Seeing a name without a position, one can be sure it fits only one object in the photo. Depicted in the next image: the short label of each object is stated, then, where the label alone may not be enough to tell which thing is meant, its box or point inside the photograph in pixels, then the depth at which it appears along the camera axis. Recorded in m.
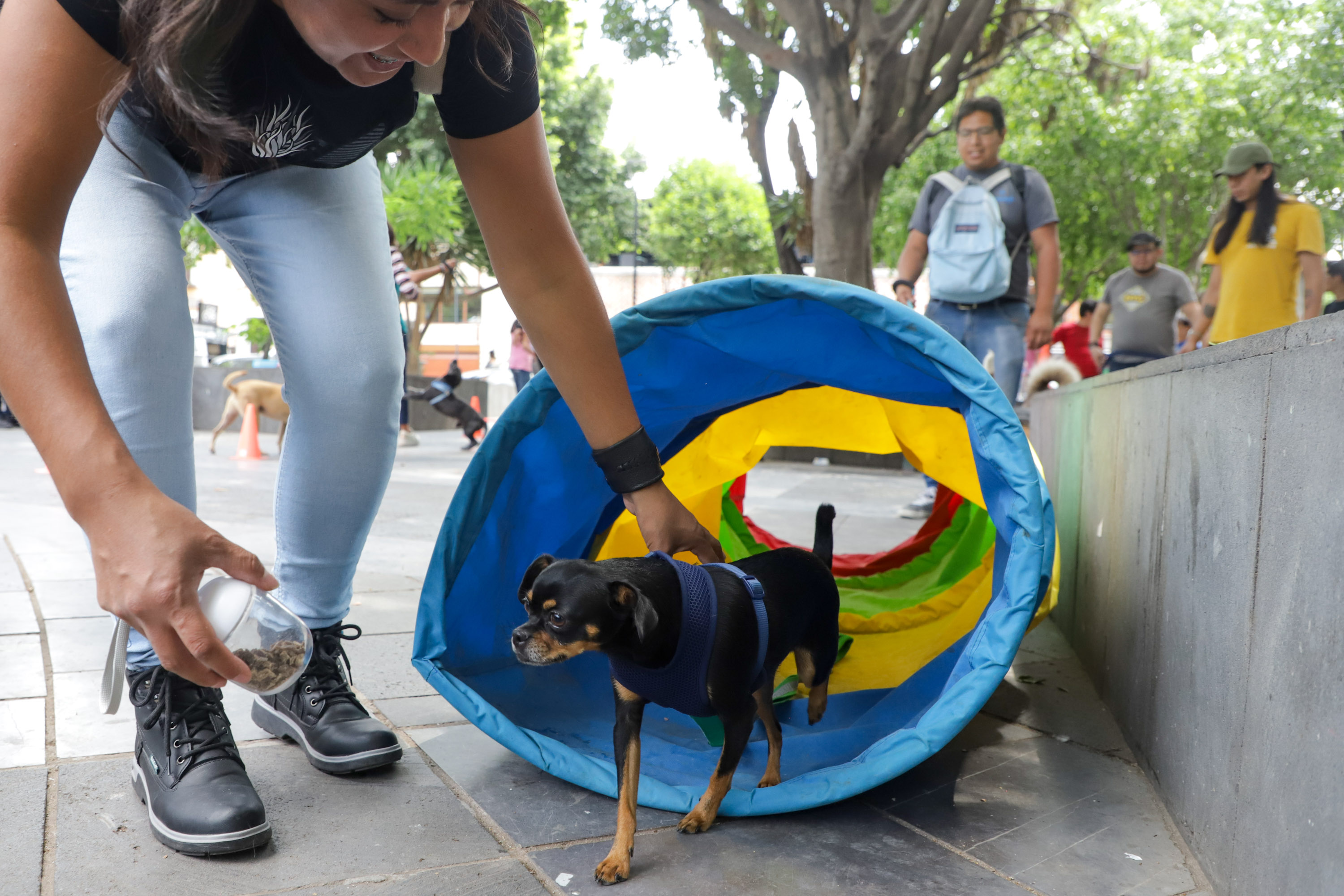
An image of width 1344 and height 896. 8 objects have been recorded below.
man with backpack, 5.34
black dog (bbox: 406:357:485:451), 12.70
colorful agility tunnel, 2.16
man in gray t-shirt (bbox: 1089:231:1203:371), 7.72
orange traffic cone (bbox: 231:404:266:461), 10.84
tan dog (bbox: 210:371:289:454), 10.88
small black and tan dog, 1.94
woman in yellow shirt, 5.55
